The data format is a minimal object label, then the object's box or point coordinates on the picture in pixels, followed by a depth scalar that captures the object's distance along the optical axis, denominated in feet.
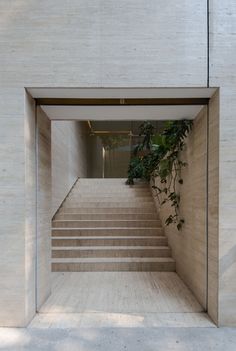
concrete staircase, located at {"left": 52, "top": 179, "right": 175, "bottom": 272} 13.48
